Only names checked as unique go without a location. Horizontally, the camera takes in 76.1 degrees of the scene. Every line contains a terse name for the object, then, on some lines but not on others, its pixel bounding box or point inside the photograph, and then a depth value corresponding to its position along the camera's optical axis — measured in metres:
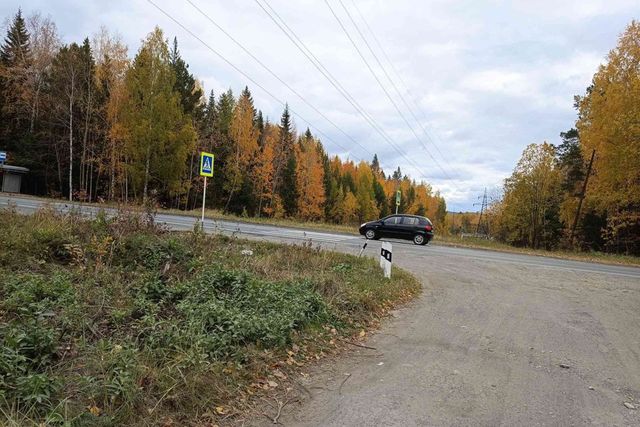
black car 23.38
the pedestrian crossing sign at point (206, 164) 16.55
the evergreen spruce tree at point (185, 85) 45.16
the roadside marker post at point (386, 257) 10.59
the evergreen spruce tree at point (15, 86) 39.44
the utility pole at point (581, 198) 31.71
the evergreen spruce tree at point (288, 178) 56.75
